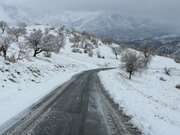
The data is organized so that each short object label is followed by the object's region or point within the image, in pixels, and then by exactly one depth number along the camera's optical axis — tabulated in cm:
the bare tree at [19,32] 6888
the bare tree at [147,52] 6841
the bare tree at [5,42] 2211
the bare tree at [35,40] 3176
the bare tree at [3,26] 7930
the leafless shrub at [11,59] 1890
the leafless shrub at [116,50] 8722
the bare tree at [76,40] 10806
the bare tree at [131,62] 3805
